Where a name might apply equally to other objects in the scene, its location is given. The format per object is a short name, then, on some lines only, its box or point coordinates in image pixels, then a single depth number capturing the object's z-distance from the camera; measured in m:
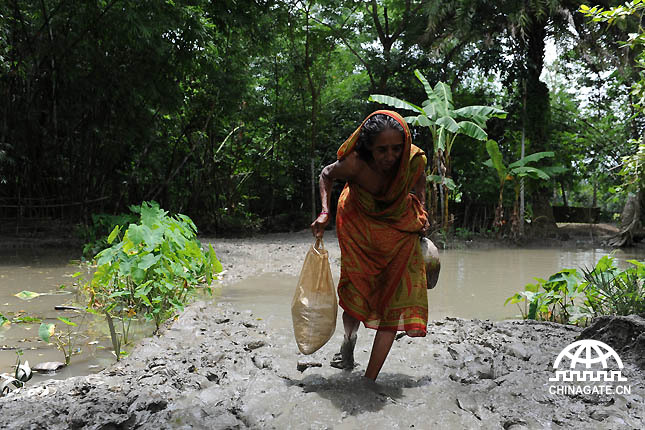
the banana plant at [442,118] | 9.50
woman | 2.35
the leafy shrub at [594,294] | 3.31
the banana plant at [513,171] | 10.66
